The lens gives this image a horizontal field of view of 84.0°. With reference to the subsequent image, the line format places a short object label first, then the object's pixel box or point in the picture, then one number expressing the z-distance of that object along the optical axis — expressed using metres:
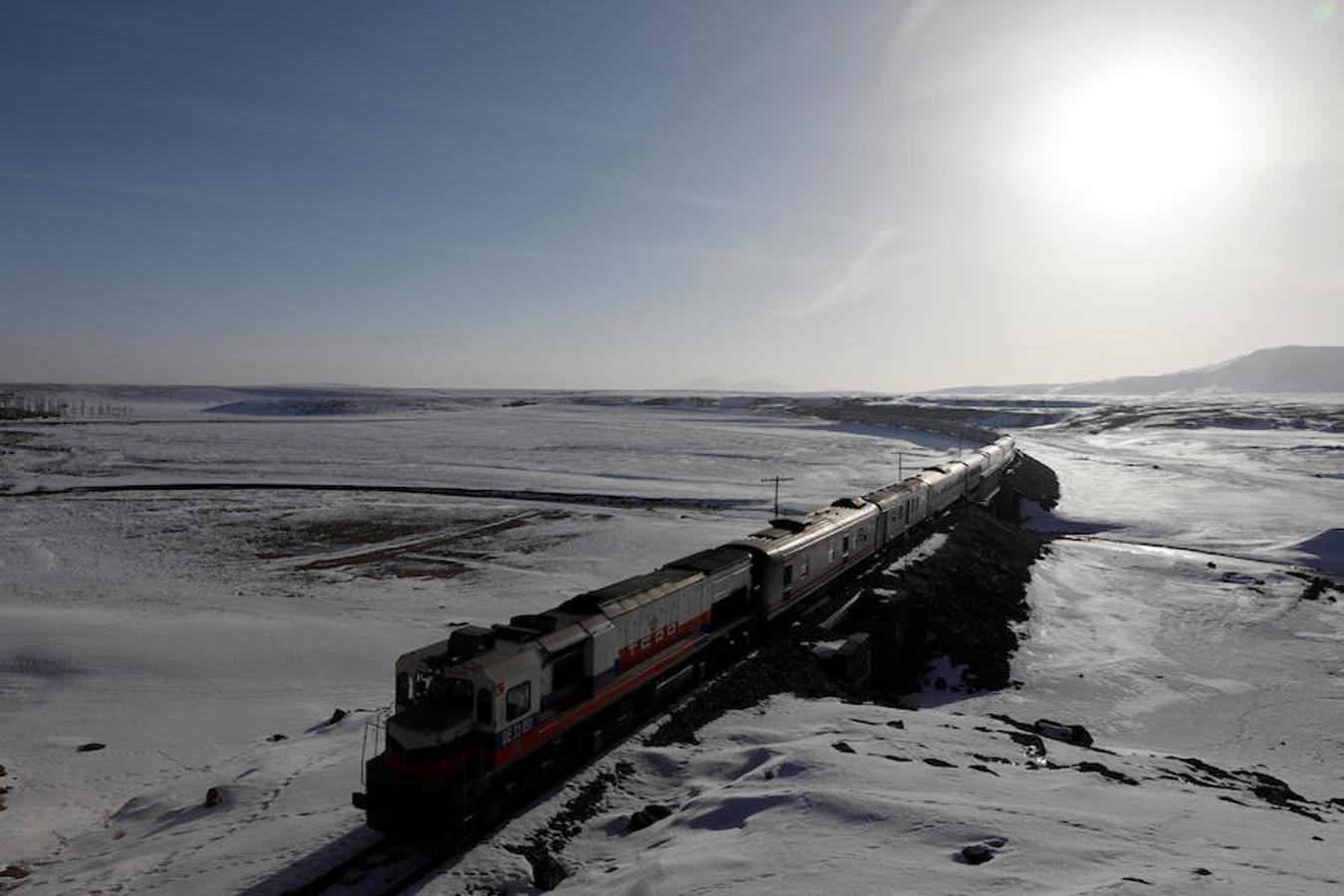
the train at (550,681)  13.89
